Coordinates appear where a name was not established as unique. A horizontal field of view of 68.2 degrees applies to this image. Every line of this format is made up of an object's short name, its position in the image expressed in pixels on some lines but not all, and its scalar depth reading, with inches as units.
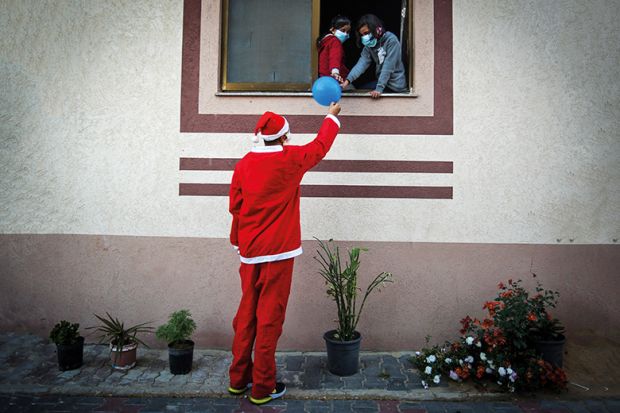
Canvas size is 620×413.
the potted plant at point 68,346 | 157.9
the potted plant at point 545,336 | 154.2
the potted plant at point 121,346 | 160.4
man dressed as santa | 137.5
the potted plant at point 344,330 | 155.3
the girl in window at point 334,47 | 180.1
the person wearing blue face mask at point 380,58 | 178.4
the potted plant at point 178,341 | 156.3
